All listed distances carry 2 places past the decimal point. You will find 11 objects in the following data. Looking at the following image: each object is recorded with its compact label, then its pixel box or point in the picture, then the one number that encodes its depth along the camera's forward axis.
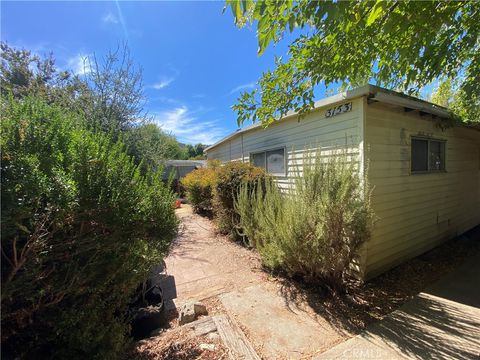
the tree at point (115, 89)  6.97
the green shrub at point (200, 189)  8.85
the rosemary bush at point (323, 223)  3.29
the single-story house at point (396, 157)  4.12
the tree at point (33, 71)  7.12
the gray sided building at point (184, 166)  22.31
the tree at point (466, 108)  4.71
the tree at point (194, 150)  48.56
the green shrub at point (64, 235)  1.39
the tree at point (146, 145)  7.45
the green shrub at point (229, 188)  6.20
